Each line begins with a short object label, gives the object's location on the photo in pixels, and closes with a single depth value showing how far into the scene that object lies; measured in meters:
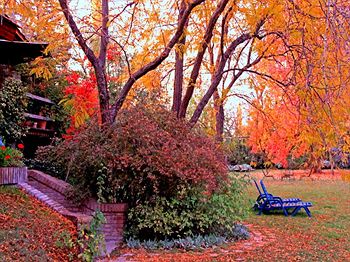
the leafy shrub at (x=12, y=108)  11.28
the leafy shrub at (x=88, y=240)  5.68
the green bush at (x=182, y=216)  7.36
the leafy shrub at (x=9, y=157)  8.85
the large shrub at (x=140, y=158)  7.26
